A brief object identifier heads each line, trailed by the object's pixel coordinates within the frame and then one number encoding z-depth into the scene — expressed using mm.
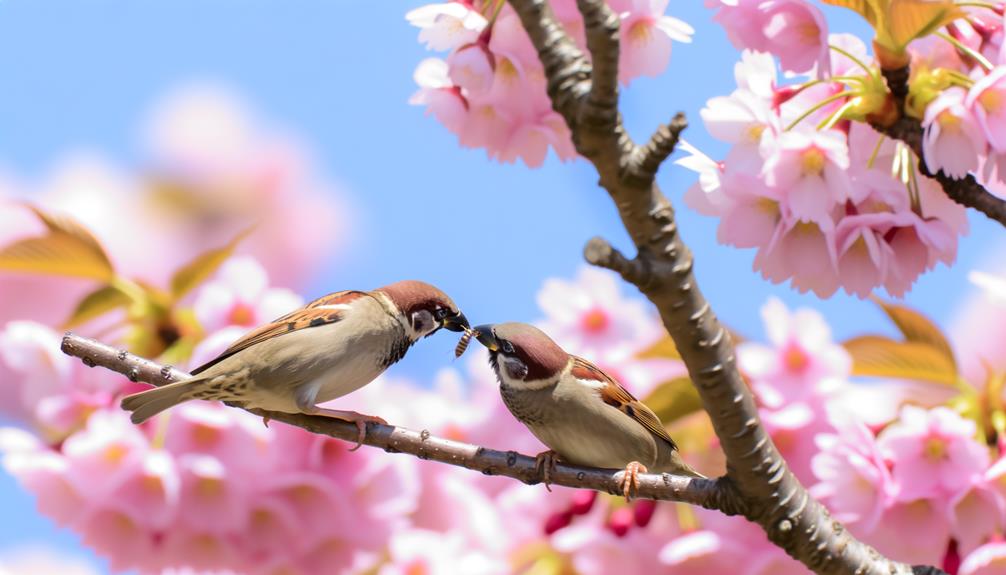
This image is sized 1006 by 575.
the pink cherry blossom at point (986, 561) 4684
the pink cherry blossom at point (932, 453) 4590
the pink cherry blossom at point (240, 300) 5586
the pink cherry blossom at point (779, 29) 3674
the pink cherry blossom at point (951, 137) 3580
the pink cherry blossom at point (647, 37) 4016
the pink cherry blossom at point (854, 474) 4695
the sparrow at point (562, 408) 4340
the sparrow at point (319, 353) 4340
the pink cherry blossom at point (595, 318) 6176
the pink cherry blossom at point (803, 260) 3783
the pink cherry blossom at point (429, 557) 6270
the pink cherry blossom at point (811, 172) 3459
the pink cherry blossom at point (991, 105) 3508
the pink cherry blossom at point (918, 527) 4895
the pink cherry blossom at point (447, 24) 3820
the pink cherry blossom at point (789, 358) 5359
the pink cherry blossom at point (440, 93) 4215
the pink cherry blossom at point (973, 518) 4746
